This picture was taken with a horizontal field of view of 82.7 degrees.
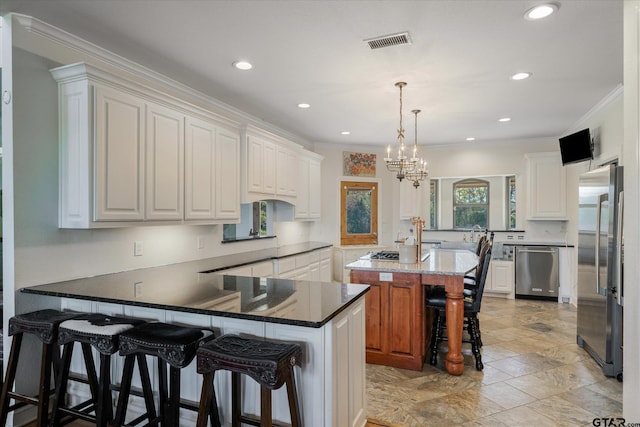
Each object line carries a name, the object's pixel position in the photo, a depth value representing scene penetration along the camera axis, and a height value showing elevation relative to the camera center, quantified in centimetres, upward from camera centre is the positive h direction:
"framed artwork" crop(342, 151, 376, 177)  686 +95
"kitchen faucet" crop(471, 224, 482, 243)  654 -29
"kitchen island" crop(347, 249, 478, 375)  316 -87
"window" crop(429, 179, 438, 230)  719 +20
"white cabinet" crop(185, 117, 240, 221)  332 +41
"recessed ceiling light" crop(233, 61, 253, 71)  311 +128
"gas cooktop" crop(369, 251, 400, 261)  392 -47
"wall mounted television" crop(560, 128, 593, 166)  463 +89
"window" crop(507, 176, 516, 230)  665 +23
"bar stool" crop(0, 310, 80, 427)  206 -83
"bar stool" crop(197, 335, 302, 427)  156 -67
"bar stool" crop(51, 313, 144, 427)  189 -73
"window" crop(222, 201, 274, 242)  460 -16
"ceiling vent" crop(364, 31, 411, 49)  261 +128
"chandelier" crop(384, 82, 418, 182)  393 +56
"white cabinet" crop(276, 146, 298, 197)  486 +57
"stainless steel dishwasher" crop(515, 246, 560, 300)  583 -94
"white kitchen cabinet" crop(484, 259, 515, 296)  602 -107
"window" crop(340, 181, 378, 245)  686 +1
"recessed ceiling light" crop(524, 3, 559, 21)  223 +128
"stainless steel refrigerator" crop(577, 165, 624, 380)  296 -44
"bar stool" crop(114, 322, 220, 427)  177 -70
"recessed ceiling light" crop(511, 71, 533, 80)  335 +130
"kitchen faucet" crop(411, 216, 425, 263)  368 -13
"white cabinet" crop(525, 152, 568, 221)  590 +45
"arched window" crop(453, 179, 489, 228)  698 +21
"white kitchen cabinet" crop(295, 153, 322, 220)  552 +41
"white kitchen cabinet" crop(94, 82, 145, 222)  246 +39
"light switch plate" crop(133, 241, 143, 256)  314 -31
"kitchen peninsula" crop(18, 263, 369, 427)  181 -59
